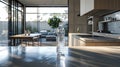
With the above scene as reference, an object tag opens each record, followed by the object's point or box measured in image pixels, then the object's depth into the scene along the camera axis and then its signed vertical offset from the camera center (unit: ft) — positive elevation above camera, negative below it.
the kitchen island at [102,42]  4.55 -0.60
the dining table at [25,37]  10.42 -0.73
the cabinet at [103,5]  5.14 +1.55
